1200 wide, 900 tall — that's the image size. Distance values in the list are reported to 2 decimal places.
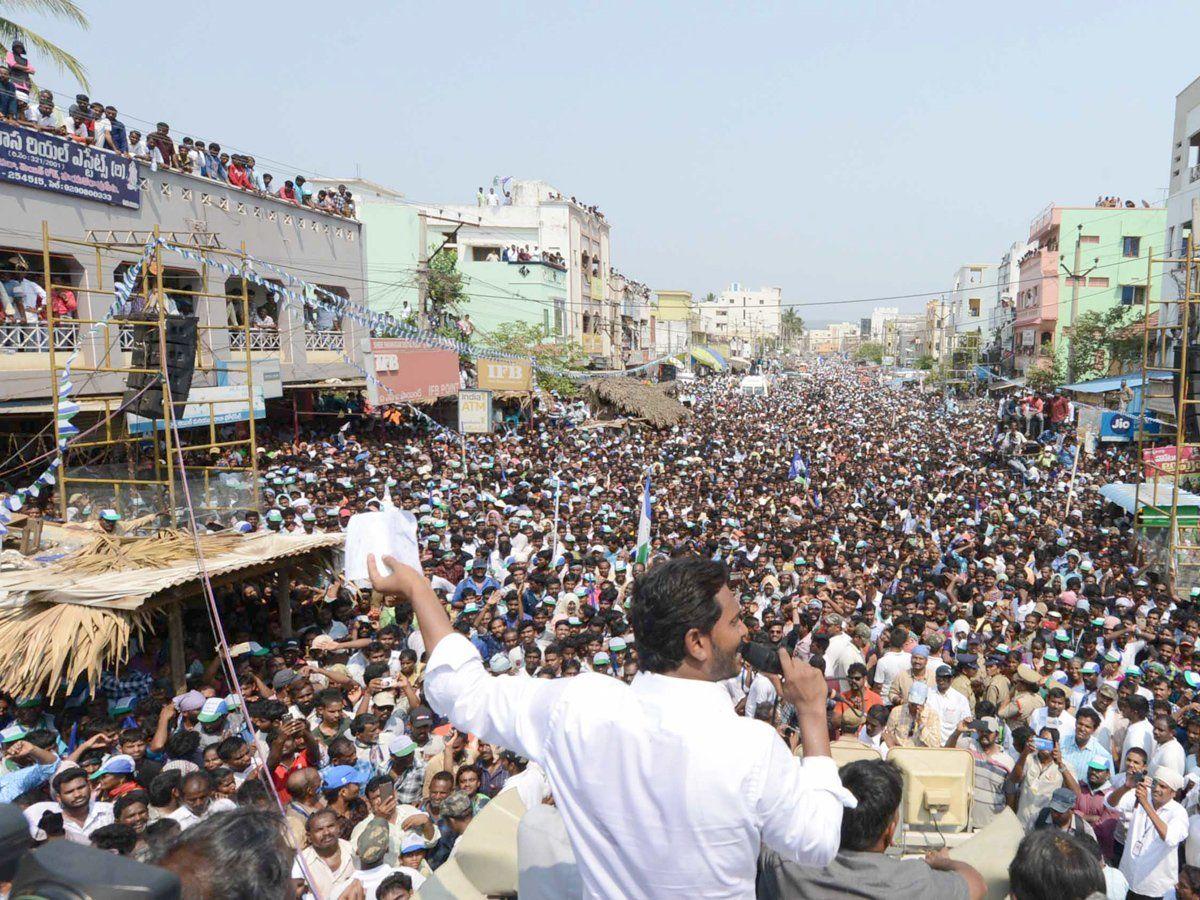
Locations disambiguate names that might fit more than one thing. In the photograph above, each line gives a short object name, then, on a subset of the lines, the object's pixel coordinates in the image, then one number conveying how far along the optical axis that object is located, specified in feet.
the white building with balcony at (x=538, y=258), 119.34
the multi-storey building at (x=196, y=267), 43.32
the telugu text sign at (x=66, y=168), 42.88
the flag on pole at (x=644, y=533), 32.58
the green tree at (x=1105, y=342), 100.07
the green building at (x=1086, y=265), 127.34
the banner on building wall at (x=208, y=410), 38.75
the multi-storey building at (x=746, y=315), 430.90
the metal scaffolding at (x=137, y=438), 26.86
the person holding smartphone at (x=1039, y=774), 16.53
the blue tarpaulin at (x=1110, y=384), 76.33
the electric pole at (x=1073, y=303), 118.73
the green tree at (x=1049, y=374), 126.00
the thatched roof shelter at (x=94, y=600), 19.48
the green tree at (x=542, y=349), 103.14
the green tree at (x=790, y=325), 462.11
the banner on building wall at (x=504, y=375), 73.77
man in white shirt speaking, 5.35
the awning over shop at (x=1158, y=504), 37.07
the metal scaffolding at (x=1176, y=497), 34.27
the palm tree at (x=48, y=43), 44.15
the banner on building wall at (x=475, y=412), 61.77
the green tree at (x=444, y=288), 98.77
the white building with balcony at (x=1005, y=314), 170.19
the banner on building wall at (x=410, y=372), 65.62
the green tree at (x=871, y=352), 467.52
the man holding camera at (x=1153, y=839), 14.90
